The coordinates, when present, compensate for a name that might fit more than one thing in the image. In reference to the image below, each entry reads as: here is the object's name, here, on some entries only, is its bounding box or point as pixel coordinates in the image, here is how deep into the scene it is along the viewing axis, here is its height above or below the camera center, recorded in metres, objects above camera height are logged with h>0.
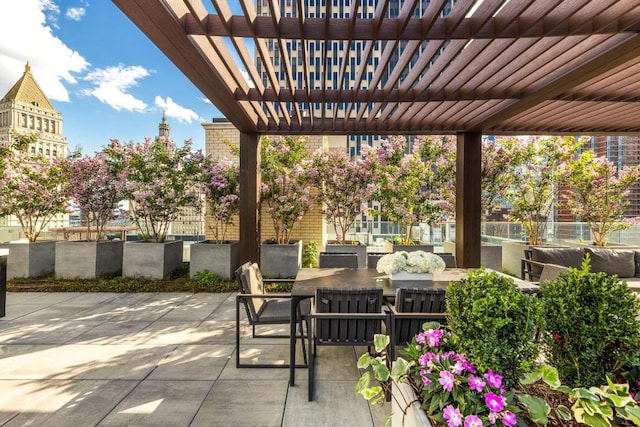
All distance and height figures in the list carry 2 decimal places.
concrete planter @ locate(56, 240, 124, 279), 6.73 -0.77
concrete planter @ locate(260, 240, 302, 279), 7.10 -0.81
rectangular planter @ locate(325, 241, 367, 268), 7.01 -0.55
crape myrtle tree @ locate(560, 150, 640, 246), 7.38 +0.73
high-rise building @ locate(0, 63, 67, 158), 53.78 +19.96
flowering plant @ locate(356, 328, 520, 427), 1.32 -0.69
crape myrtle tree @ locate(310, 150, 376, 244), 7.45 +0.85
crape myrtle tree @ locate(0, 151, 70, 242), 6.81 +0.58
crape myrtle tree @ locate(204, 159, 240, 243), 6.98 +0.64
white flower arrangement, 3.54 -0.42
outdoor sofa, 5.47 -0.58
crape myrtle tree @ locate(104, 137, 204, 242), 6.89 +0.88
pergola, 2.71 +1.59
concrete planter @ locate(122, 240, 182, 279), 6.77 -0.77
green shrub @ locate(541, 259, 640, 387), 1.56 -0.47
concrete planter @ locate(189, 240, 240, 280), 6.80 -0.74
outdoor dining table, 2.98 -0.60
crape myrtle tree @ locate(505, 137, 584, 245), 7.46 +0.91
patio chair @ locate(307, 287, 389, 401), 2.69 -0.72
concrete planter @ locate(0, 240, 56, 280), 6.83 -0.78
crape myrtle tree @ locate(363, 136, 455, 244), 7.38 +0.90
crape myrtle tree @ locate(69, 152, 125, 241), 6.88 +0.69
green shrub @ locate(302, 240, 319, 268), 7.37 -0.72
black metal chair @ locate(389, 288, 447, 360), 2.70 -0.66
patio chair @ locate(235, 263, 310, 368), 3.17 -0.86
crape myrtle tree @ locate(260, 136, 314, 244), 7.36 +0.88
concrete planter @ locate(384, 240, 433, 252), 6.98 -0.50
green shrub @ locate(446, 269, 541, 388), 1.53 -0.48
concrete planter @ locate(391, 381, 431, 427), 1.45 -0.83
